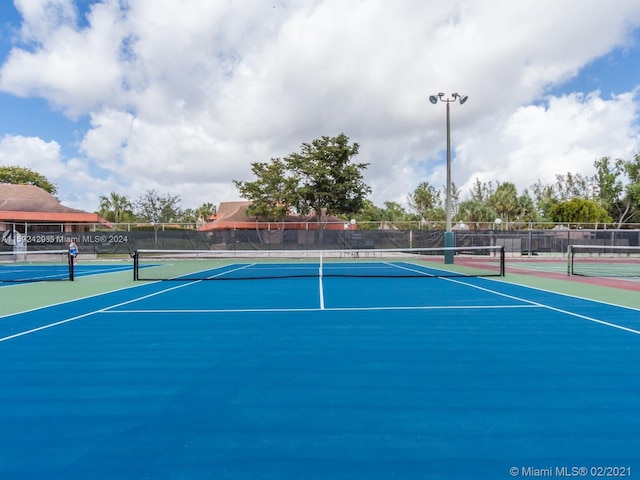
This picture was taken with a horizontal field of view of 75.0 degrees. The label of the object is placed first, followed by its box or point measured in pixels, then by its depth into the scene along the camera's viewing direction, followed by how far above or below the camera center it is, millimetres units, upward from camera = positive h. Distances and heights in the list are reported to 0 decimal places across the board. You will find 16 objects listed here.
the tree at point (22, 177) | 55562 +7491
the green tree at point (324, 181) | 38031 +4699
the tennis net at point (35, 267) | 16297 -1862
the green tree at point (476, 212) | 54969 +2481
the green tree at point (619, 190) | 58125 +5848
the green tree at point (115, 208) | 52128 +3019
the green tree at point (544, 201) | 61444 +4708
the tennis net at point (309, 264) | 16625 -1771
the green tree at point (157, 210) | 53500 +2745
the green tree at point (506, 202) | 60281 +4149
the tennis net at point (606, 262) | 17062 -1797
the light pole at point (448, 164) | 20141 +3350
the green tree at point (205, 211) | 77988 +3792
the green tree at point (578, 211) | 50812 +2398
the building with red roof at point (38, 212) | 34875 +1651
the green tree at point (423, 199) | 70250 +5398
